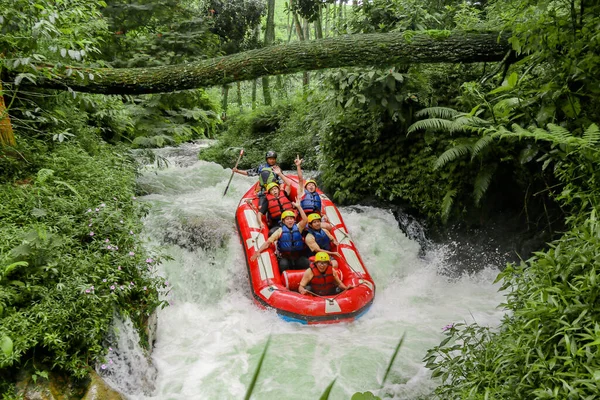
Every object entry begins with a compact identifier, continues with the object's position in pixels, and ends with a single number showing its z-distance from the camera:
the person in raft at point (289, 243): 5.80
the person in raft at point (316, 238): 5.77
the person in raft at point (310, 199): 6.48
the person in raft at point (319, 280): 5.22
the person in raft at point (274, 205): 6.48
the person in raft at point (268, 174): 7.05
